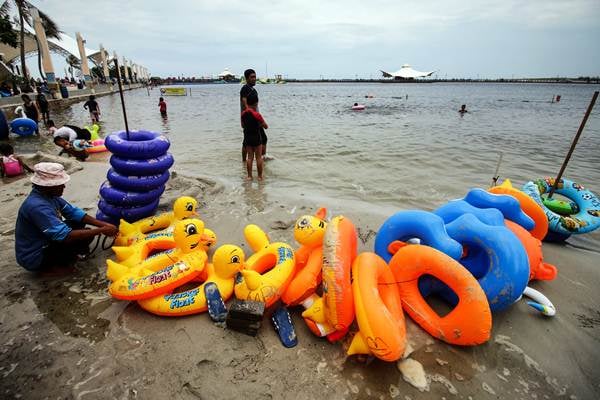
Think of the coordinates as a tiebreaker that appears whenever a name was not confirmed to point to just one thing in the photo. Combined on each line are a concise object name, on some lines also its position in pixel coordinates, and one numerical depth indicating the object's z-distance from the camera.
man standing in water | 6.15
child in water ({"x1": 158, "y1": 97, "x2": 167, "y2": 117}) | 18.03
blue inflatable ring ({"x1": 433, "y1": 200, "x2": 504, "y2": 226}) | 3.24
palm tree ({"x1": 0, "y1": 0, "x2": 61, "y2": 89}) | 22.84
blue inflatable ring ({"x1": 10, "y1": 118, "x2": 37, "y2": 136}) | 11.34
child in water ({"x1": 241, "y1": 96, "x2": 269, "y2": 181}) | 6.14
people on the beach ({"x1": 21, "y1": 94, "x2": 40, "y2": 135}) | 12.91
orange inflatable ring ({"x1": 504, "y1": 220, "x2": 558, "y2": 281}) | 3.23
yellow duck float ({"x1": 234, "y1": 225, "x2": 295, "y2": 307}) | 2.71
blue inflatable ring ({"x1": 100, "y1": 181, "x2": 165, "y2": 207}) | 4.12
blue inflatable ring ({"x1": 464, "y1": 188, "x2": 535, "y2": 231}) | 3.59
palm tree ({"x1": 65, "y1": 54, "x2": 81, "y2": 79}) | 46.62
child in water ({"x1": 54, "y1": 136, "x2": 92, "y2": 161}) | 8.66
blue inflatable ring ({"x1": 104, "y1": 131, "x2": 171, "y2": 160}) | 4.04
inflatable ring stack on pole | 4.08
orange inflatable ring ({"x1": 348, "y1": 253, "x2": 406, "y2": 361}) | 2.16
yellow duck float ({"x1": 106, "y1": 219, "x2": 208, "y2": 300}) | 2.75
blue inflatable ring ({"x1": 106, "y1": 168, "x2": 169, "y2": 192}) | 4.14
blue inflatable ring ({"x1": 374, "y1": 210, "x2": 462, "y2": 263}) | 2.86
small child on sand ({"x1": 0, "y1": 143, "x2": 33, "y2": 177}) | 6.89
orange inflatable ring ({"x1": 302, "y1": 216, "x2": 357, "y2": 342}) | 2.40
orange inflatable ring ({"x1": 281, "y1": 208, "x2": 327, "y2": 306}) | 2.82
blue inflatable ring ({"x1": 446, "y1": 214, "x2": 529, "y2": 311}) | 2.63
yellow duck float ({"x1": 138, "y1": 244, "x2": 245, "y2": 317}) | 2.74
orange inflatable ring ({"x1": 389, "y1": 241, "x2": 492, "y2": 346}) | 2.38
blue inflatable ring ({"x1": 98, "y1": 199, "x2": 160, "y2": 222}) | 4.18
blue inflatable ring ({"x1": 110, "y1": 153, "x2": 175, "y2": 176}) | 4.09
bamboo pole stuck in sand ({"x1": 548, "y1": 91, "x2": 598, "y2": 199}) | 4.61
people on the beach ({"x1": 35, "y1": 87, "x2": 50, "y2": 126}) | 14.10
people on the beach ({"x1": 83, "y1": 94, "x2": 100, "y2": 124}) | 14.52
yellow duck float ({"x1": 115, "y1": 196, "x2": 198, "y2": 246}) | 3.82
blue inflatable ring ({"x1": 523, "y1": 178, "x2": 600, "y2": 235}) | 4.22
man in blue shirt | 3.04
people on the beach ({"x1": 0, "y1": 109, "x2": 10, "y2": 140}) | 10.55
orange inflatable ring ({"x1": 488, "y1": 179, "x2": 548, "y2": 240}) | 3.81
